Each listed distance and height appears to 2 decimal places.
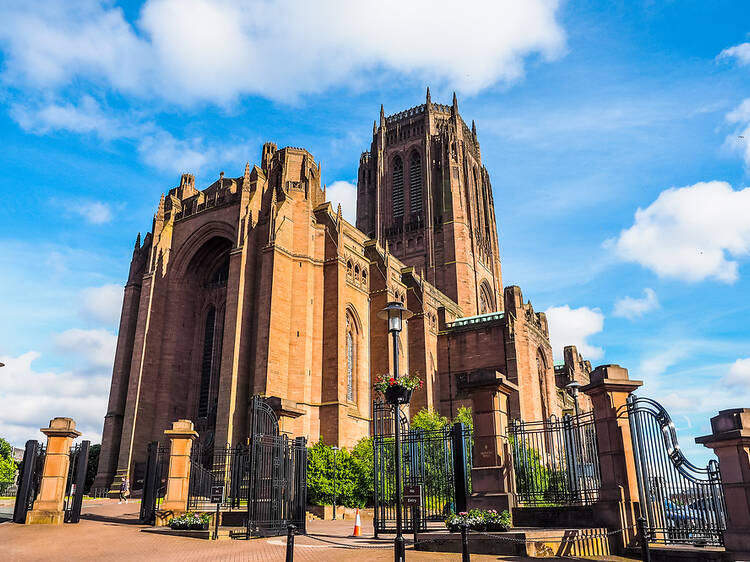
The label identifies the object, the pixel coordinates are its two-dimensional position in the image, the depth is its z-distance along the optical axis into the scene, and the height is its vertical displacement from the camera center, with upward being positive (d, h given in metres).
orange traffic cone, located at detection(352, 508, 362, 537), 14.70 -1.18
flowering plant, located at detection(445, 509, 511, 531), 10.81 -0.72
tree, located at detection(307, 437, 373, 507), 23.69 +0.10
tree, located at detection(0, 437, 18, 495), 45.50 +1.56
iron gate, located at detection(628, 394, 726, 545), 9.61 -0.22
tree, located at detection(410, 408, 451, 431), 33.00 +3.35
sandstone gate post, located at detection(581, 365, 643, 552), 10.50 +0.48
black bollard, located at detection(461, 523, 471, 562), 7.70 -0.82
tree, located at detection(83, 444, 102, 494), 41.12 +1.18
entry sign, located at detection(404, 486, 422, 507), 12.66 -0.33
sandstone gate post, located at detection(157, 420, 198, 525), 17.45 +0.28
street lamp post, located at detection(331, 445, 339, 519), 22.05 -0.01
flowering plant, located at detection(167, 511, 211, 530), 14.60 -0.96
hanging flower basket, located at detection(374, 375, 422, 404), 12.48 +1.94
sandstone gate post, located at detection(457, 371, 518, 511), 12.30 +0.71
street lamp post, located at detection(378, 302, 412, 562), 8.88 +2.33
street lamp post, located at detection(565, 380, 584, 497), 12.15 +0.58
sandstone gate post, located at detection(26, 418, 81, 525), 16.92 +0.18
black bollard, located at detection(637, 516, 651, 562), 8.41 -0.87
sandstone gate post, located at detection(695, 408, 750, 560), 8.96 +0.13
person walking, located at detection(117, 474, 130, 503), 30.52 -0.35
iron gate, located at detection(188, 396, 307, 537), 13.84 +0.10
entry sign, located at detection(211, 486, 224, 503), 23.69 -0.49
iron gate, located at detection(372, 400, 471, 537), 13.12 +0.25
